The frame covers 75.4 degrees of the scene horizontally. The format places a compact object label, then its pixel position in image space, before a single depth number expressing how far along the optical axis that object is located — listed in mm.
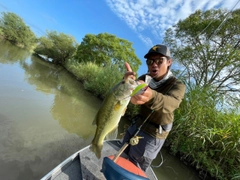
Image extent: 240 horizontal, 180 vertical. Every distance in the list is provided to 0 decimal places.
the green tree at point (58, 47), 32719
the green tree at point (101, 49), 27125
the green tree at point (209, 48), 11242
